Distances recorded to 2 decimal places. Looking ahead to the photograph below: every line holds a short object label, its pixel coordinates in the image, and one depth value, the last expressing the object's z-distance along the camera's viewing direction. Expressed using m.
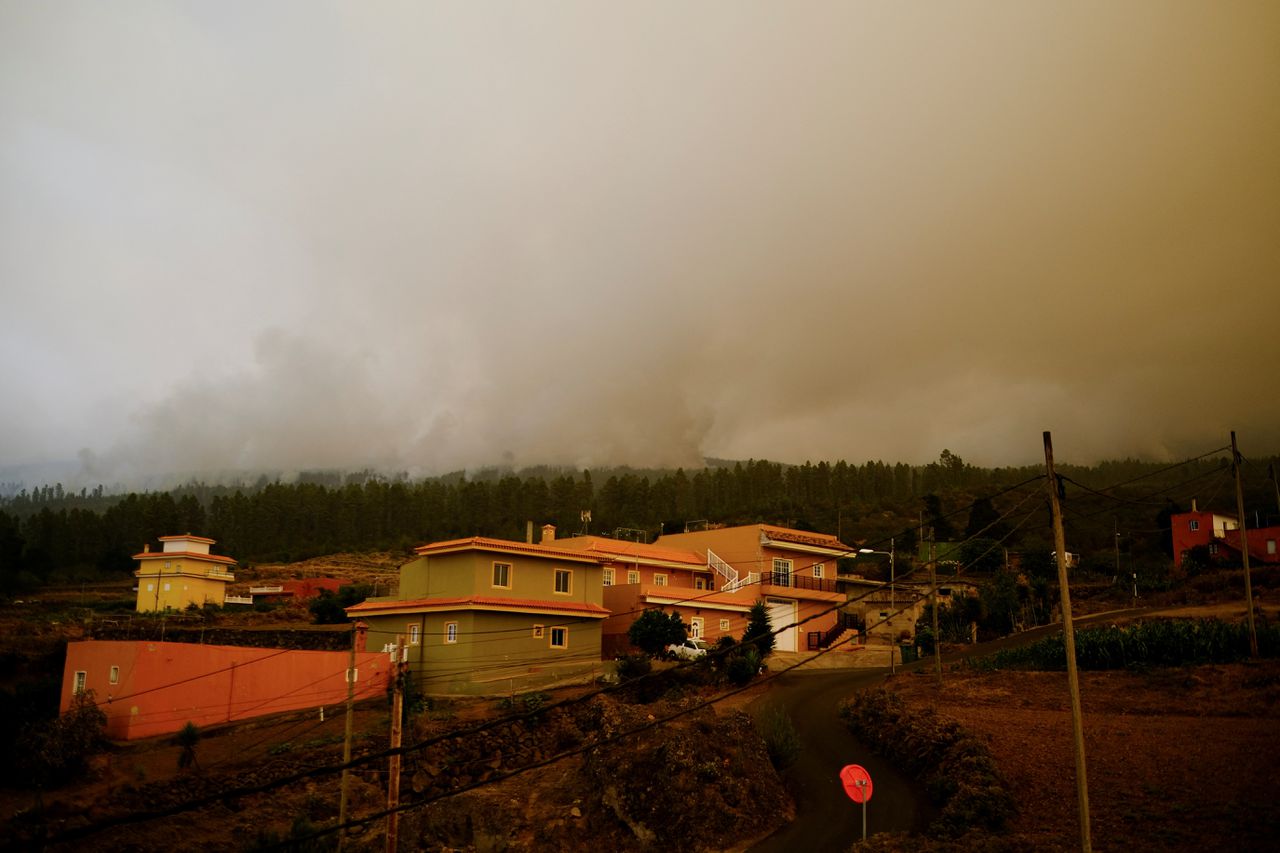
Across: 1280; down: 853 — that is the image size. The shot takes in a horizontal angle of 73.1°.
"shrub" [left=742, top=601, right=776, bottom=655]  47.53
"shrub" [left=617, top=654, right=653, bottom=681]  42.84
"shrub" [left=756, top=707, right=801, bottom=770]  30.11
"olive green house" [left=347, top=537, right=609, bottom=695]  42.91
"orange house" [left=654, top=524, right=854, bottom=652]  58.47
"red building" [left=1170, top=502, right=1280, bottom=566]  65.50
